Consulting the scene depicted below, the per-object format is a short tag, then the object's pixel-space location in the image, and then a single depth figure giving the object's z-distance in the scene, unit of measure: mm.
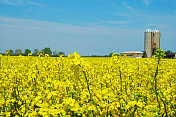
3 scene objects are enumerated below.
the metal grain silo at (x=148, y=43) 82375
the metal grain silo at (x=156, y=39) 83800
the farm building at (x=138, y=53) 84050
